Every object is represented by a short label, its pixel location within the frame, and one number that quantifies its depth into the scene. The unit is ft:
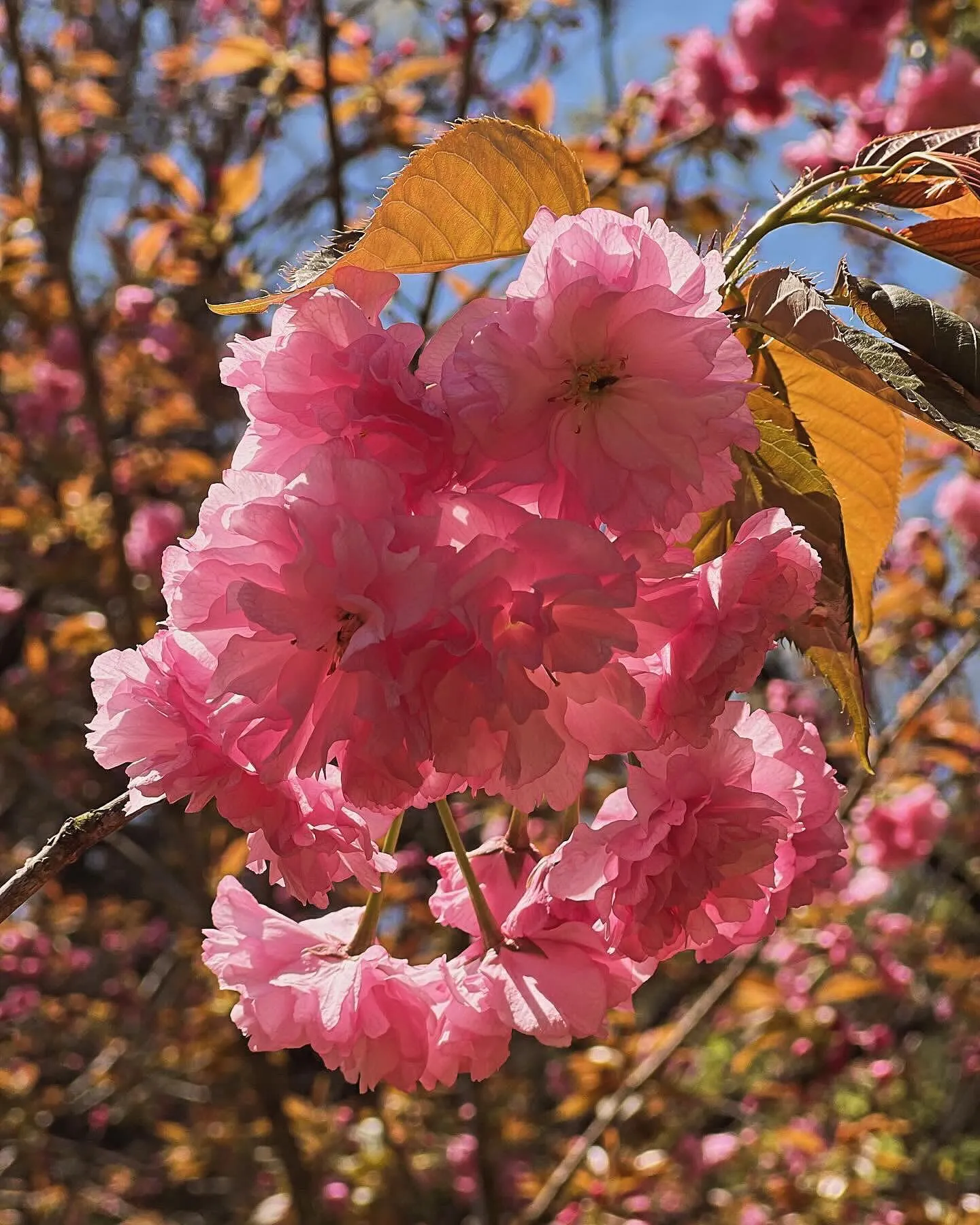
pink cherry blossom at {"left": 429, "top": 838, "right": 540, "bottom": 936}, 2.31
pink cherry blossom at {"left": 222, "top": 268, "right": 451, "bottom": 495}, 1.64
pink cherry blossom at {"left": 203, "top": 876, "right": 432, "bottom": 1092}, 2.07
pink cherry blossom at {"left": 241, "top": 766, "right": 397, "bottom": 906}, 1.78
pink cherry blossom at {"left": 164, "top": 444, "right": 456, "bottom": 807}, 1.53
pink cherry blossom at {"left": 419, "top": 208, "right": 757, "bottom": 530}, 1.60
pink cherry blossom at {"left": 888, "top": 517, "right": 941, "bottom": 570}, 9.05
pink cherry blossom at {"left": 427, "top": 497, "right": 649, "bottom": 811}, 1.54
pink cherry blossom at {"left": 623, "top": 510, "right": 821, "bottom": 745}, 1.69
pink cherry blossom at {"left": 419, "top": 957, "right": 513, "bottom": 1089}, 2.06
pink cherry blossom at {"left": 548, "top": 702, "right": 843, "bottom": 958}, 1.83
